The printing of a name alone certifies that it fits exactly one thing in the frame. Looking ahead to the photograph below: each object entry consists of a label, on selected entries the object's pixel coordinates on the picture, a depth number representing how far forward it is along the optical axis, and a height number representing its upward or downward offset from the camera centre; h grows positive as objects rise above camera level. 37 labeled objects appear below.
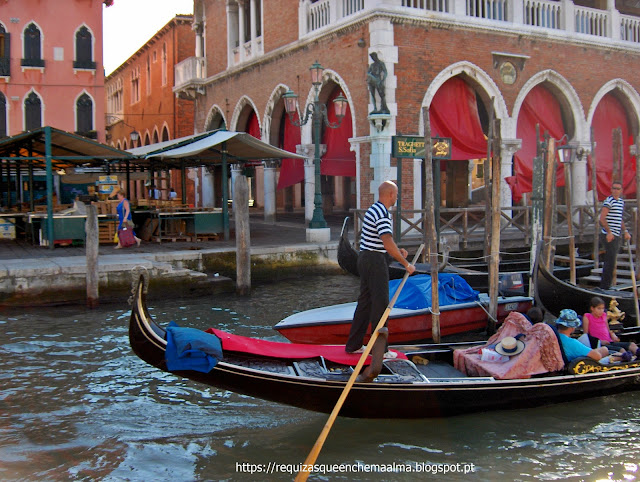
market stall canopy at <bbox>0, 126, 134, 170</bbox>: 10.16 +1.14
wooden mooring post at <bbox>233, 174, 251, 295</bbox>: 8.85 -0.42
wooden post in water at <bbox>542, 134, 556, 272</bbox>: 7.10 +0.08
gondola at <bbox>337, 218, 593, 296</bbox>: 7.37 -0.76
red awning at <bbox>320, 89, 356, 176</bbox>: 12.72 +1.10
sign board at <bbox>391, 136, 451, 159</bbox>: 9.45 +0.87
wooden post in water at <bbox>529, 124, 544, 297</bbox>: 6.89 +0.01
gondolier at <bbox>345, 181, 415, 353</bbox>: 4.50 -0.35
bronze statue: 11.04 +2.15
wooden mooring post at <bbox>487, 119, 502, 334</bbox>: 5.97 -0.29
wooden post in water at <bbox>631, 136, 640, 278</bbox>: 8.25 +0.30
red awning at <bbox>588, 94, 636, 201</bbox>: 13.90 +1.30
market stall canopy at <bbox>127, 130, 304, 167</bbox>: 10.69 +1.06
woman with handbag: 10.22 -0.22
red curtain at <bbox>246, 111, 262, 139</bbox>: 16.07 +2.09
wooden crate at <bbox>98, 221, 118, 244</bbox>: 10.95 -0.27
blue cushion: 3.69 -0.77
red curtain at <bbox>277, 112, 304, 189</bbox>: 14.11 +0.96
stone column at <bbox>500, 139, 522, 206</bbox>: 12.39 +0.86
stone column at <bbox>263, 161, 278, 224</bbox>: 14.86 +0.42
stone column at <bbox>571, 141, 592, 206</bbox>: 13.55 +0.54
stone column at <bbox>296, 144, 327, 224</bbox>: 13.37 +0.69
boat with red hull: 5.96 -1.02
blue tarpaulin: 6.36 -0.81
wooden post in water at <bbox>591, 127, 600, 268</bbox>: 9.22 -0.24
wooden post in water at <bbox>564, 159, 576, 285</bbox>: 7.66 -0.22
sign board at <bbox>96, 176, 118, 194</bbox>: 11.47 +0.49
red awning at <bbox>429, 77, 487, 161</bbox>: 12.00 +1.58
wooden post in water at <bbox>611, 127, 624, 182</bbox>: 8.41 +0.63
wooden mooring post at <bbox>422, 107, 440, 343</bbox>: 5.82 -0.34
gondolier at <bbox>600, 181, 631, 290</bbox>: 7.46 -0.23
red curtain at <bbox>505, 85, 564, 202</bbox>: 12.60 +1.52
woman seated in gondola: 4.72 -0.98
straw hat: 4.61 -0.95
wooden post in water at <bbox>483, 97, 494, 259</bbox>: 9.35 +0.02
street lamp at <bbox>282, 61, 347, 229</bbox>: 10.05 +1.51
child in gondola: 5.18 -0.93
